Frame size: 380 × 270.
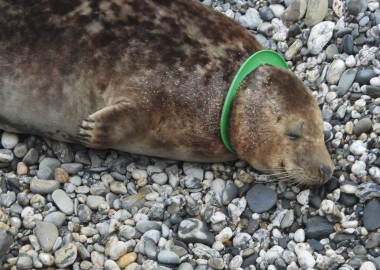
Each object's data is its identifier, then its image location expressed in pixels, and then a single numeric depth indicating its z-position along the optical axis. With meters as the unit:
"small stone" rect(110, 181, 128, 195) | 5.27
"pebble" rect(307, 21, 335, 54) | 5.77
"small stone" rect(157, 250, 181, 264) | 4.84
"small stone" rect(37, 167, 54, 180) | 5.35
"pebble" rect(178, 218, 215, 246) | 4.96
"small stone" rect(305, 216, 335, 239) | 4.92
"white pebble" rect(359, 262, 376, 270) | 4.66
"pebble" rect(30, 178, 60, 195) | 5.25
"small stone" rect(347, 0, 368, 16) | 5.89
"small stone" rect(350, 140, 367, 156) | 5.20
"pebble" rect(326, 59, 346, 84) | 5.61
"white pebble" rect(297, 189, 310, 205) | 5.11
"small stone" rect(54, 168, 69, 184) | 5.33
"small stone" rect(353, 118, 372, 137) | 5.27
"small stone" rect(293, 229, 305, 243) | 4.93
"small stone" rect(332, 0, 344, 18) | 5.95
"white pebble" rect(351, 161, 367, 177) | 5.08
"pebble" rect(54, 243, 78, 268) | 4.84
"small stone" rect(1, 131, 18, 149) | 5.53
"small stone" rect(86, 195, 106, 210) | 5.18
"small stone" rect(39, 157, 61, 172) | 5.41
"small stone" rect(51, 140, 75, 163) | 5.46
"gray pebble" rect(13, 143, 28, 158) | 5.49
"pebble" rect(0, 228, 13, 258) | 4.84
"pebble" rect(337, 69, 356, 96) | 5.52
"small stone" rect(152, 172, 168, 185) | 5.32
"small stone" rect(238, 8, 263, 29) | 6.09
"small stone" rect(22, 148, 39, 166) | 5.45
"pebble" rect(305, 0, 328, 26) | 5.95
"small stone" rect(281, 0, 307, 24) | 6.02
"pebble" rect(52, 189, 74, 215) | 5.16
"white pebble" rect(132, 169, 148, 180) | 5.34
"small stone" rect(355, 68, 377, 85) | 5.51
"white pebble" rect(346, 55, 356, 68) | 5.62
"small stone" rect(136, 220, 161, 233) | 5.02
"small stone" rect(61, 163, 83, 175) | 5.38
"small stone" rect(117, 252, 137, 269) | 4.88
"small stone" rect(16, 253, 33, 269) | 4.84
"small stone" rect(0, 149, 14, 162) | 5.43
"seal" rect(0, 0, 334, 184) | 5.13
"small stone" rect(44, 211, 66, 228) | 5.08
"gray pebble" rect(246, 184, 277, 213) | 5.11
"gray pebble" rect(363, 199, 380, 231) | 4.89
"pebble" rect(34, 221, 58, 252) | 4.94
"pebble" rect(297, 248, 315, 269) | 4.76
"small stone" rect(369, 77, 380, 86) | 5.48
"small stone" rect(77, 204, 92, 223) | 5.11
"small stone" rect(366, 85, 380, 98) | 5.43
